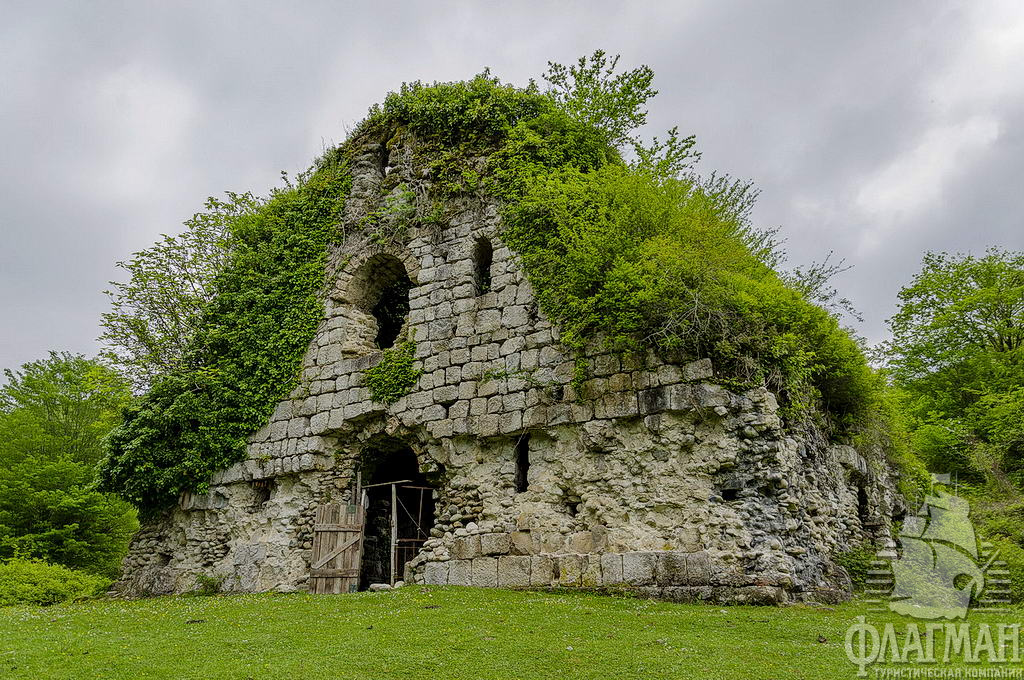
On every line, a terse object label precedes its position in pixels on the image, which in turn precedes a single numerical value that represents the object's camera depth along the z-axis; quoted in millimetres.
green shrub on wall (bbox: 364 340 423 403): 12500
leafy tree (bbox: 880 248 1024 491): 19578
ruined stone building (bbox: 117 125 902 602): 9547
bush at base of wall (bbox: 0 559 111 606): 15906
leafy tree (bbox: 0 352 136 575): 20641
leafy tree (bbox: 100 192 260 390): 14516
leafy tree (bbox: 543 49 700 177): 12766
